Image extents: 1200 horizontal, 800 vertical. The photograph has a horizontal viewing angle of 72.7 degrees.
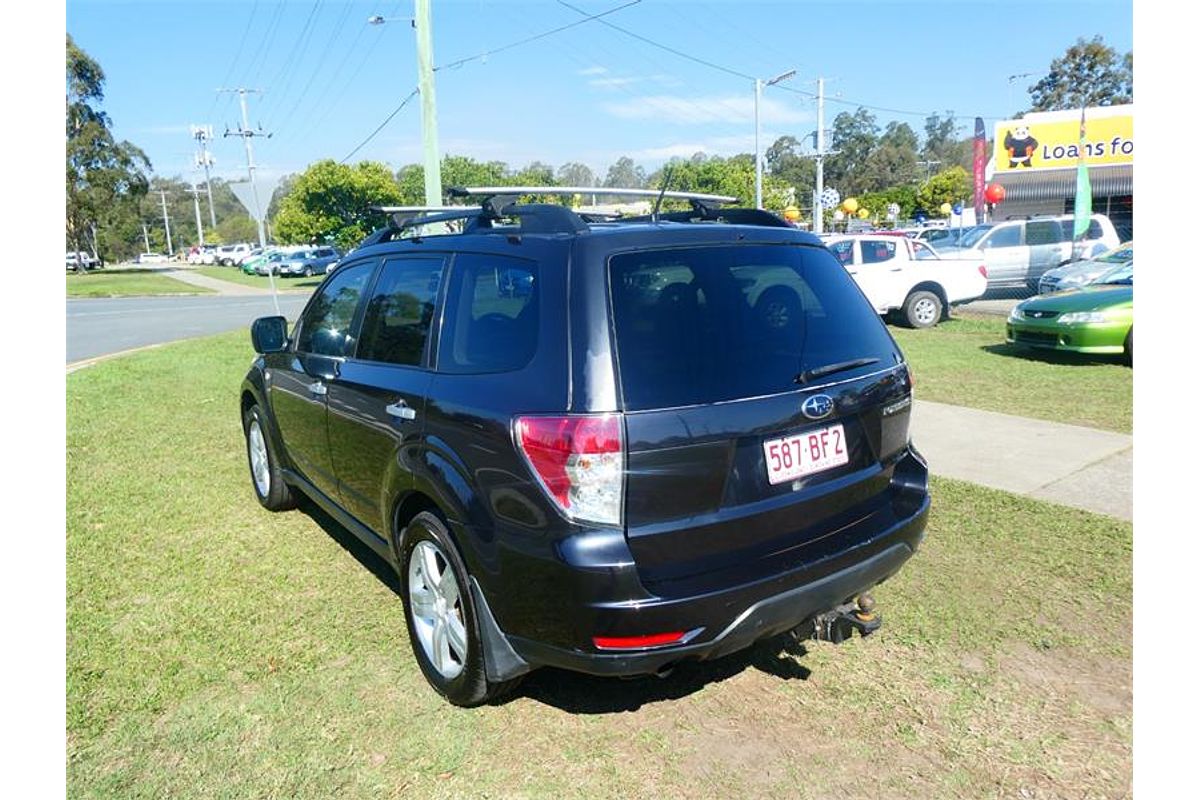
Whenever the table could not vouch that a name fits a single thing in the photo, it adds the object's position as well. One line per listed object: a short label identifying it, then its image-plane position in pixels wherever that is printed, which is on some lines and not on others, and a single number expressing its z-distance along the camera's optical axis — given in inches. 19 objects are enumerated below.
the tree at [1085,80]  2534.4
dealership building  1331.2
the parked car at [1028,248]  684.1
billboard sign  1330.0
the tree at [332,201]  1466.5
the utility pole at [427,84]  547.5
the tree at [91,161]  2100.1
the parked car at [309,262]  1822.1
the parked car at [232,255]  2716.5
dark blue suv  96.0
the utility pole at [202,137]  2832.2
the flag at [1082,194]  787.4
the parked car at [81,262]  2405.3
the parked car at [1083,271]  534.0
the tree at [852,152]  4190.5
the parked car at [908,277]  555.2
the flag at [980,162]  1263.5
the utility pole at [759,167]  1492.4
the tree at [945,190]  2458.2
